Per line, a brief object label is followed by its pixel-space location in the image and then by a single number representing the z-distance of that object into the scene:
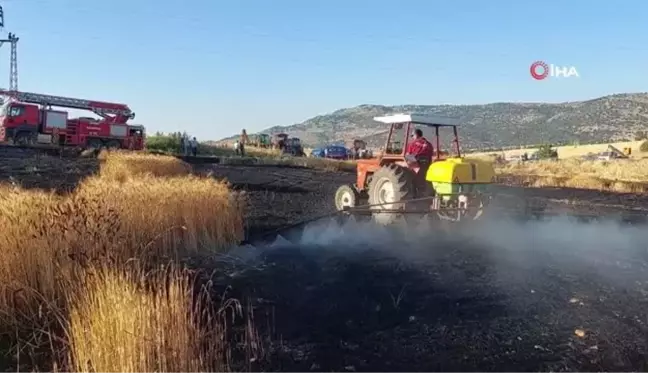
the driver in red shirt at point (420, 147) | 11.77
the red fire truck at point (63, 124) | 33.47
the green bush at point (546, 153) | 52.98
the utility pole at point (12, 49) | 49.69
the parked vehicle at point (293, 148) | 51.92
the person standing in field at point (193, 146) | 41.09
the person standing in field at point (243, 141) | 43.75
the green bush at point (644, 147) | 52.28
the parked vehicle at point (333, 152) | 54.12
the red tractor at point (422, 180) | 10.87
